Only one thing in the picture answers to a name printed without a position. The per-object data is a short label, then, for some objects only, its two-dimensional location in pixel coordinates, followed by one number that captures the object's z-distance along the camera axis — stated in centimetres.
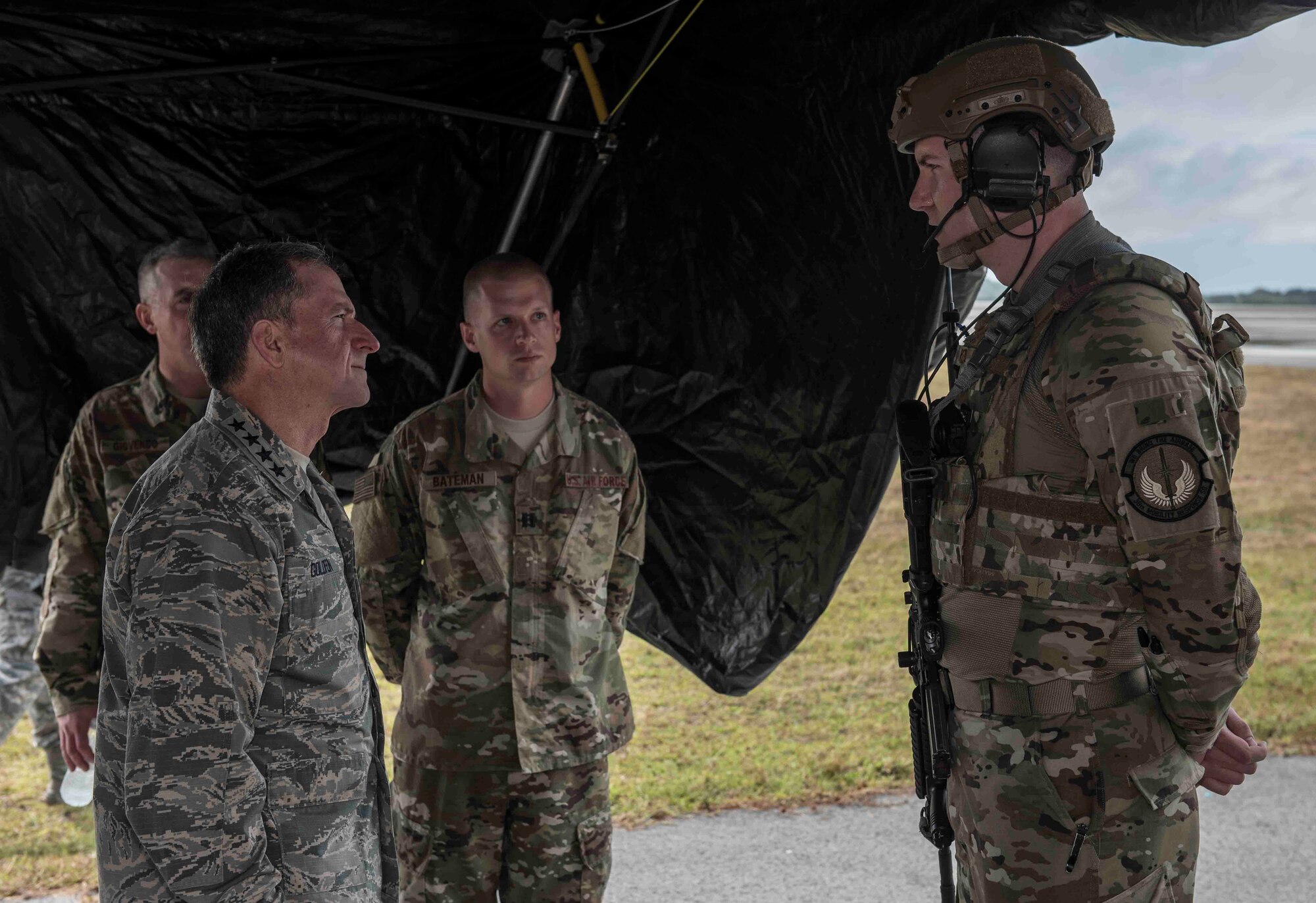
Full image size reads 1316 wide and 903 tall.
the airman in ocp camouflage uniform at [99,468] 290
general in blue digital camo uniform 154
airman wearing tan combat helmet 173
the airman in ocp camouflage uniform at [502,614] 279
